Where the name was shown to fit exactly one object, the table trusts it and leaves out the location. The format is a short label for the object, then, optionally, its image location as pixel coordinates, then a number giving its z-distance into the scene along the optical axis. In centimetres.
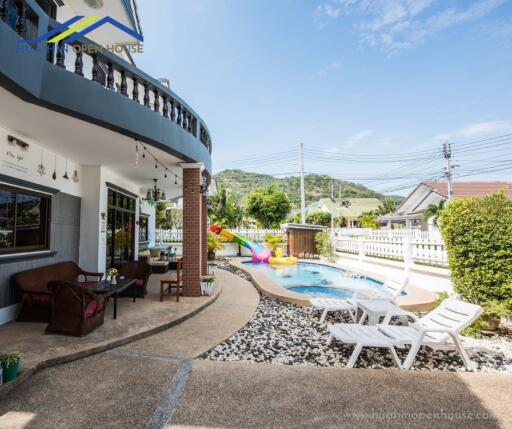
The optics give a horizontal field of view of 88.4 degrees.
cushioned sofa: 464
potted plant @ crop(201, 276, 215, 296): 653
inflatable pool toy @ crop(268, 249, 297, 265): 1443
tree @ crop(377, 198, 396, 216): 4602
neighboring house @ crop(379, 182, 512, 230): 2206
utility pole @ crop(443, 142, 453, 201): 2154
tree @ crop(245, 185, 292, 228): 3231
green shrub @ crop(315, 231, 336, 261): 1464
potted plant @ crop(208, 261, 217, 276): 916
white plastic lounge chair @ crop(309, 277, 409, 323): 523
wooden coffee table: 464
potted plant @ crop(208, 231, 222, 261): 1444
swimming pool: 918
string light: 530
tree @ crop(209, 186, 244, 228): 2641
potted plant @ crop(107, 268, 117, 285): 531
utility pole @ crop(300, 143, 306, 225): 2199
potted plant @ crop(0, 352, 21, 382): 274
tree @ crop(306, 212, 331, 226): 4472
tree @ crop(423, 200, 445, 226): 2066
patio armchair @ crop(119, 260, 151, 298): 654
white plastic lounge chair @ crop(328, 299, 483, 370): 344
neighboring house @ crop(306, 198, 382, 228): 5006
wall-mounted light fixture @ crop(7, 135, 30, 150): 454
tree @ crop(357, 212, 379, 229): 3524
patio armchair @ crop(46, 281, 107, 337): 401
